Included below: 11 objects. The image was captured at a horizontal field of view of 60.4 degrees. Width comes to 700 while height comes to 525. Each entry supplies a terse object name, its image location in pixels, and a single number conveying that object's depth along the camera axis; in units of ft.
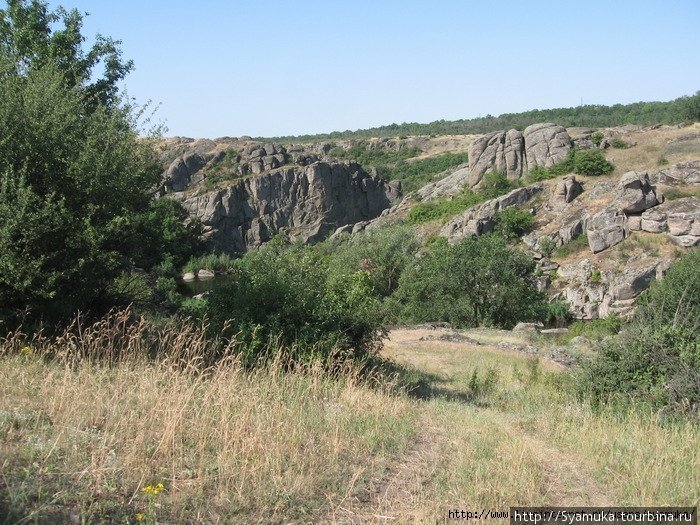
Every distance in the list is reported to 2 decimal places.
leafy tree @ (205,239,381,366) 33.60
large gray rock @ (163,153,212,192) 322.96
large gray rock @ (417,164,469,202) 258.57
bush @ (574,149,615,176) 202.08
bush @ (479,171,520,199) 224.94
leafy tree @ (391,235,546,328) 118.21
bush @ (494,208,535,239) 186.19
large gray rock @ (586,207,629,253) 164.14
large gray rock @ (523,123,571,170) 230.07
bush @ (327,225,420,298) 149.28
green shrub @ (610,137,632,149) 216.74
